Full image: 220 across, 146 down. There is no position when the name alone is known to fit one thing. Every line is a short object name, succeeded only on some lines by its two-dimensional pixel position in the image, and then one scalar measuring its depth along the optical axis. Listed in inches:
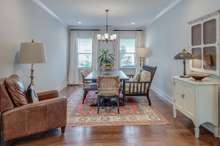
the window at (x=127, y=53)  263.4
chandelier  181.0
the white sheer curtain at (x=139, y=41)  261.3
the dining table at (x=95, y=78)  143.3
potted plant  186.6
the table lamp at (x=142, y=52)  234.7
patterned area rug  112.5
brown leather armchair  78.8
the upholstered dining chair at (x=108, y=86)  129.7
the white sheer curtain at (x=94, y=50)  257.8
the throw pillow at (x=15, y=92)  84.7
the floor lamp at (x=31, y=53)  105.9
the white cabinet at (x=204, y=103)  90.4
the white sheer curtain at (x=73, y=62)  256.5
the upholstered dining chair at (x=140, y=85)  149.4
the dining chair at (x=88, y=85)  157.1
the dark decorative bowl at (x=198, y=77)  95.7
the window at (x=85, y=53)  260.8
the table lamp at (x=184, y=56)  110.2
